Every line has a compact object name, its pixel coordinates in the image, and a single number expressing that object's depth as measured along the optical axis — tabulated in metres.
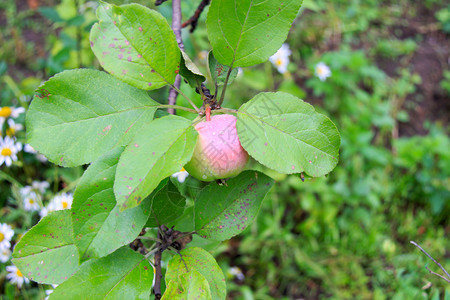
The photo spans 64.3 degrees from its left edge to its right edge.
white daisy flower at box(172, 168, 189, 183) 0.98
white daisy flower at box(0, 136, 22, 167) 1.24
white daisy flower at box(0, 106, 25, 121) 1.34
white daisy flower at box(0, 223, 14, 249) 1.09
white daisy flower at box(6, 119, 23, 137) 1.33
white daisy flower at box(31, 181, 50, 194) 1.38
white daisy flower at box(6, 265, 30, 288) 1.10
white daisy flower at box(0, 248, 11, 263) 1.14
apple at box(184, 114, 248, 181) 0.49
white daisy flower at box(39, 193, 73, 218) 1.11
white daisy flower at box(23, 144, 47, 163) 1.46
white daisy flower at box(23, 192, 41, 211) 1.25
